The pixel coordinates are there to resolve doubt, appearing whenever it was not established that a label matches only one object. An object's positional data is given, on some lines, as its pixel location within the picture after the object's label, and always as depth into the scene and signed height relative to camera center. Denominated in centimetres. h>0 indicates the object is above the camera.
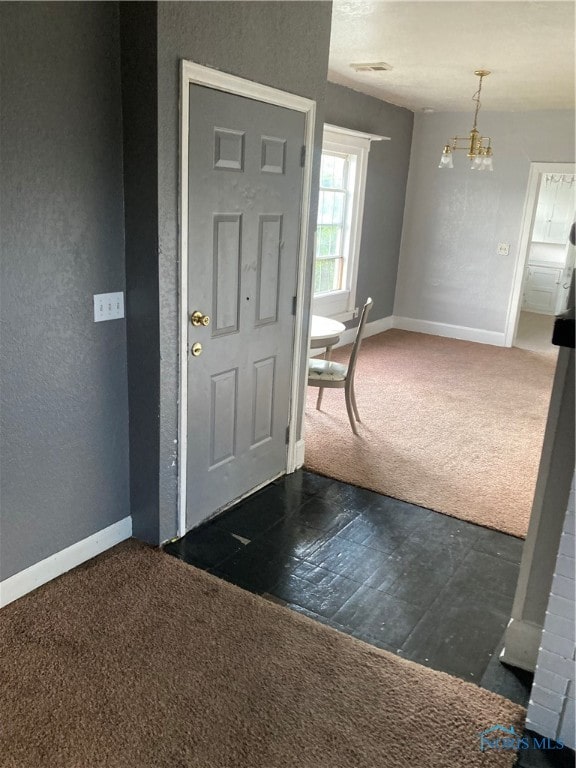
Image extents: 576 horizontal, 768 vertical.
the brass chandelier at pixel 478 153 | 496 +47
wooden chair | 403 -111
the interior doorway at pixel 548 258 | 852 -58
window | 571 -20
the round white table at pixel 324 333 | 394 -82
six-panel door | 255 -38
